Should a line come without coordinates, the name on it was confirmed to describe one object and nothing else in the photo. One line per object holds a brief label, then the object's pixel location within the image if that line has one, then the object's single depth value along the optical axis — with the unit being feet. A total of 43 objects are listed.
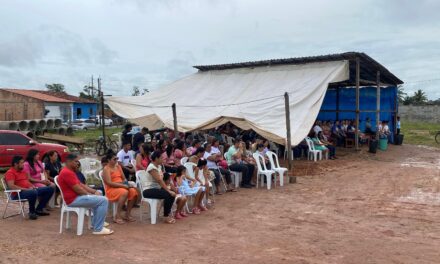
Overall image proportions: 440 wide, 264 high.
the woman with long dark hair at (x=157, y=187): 23.56
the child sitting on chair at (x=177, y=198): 24.41
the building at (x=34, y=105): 126.82
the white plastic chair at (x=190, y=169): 28.40
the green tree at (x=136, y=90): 233.19
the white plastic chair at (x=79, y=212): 21.16
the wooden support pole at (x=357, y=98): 53.31
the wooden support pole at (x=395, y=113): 69.97
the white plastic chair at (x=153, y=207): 23.54
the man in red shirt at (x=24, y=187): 23.58
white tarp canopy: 43.62
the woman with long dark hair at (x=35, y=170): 24.80
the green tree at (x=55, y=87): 239.91
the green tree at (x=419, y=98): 181.47
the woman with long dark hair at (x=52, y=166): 27.07
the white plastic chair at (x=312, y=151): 50.37
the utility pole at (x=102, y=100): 50.99
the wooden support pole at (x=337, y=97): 71.72
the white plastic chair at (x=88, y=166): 32.91
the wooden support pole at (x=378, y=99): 60.17
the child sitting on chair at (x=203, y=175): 28.19
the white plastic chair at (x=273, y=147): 50.88
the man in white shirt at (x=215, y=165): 32.37
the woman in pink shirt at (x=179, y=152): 32.00
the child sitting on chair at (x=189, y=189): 25.89
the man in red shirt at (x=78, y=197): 20.80
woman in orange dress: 23.38
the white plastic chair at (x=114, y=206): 23.79
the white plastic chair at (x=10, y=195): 23.32
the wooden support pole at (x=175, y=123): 44.50
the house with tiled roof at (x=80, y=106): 162.30
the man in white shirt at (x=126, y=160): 30.99
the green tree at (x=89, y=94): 200.56
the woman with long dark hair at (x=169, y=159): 31.06
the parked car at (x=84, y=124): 132.27
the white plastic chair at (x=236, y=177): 35.02
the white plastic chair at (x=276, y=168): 35.81
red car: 43.91
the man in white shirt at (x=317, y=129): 53.52
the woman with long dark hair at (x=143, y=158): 26.14
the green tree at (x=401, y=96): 176.10
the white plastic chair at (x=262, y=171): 34.78
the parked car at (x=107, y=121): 143.53
